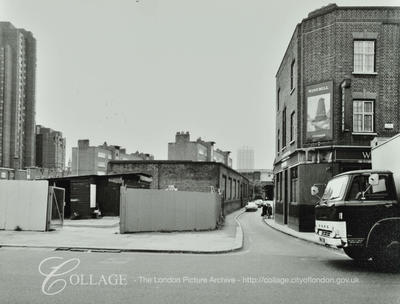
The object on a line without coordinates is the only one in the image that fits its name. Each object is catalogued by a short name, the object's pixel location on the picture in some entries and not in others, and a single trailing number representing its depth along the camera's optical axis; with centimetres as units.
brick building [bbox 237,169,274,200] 8296
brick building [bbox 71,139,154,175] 9400
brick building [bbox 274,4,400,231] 2294
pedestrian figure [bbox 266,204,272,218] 4106
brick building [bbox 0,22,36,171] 10231
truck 1043
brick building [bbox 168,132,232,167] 8475
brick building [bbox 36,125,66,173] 12400
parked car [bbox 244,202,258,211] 5622
